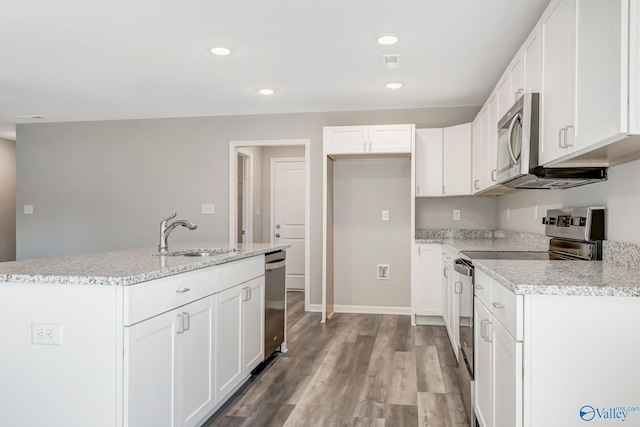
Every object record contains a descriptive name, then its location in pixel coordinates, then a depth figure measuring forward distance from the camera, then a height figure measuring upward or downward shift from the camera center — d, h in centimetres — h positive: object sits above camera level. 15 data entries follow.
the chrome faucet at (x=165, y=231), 300 -11
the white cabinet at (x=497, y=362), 153 -56
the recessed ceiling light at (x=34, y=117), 559 +117
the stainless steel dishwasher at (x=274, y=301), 333 -64
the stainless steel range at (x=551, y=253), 235 -21
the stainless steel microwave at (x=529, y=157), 227 +31
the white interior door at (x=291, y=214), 691 +1
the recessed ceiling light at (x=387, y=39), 313 +120
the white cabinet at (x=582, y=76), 142 +51
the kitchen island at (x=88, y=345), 172 -50
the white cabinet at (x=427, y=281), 462 -65
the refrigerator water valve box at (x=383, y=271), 524 -63
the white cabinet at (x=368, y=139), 469 +78
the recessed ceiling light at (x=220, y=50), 334 +119
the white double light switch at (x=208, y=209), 560 +6
